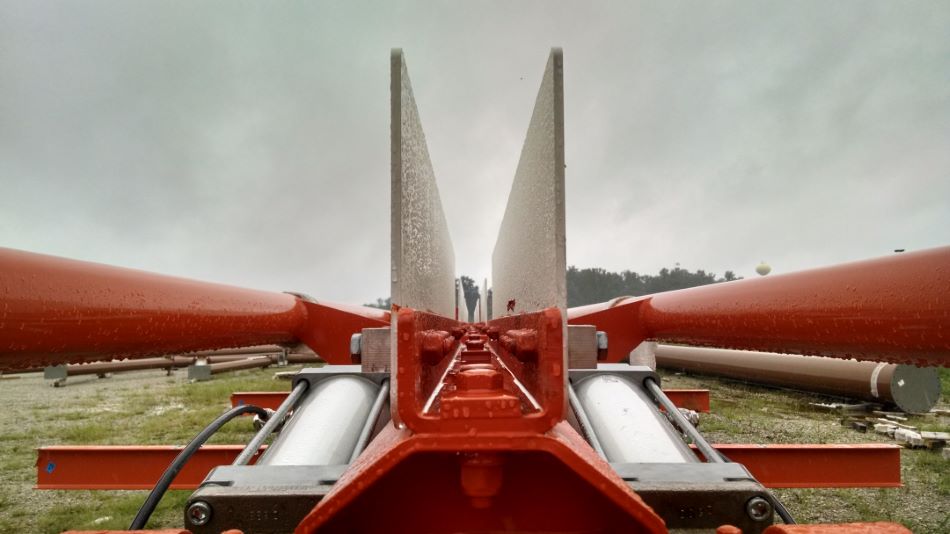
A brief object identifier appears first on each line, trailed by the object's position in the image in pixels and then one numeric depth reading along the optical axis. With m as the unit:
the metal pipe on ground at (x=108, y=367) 11.30
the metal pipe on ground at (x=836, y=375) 6.37
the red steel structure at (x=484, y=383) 1.05
